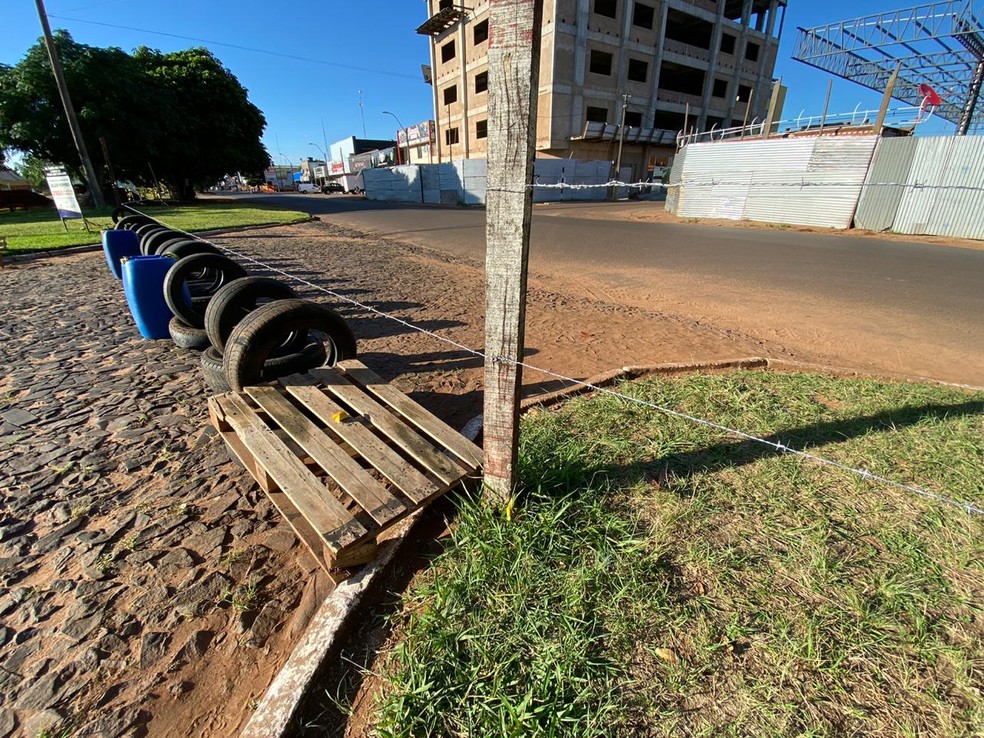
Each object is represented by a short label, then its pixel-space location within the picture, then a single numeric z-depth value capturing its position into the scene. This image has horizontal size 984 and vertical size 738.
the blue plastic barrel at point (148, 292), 4.71
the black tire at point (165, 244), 6.11
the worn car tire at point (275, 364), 3.67
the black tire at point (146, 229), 8.18
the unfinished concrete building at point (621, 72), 33.94
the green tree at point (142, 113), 22.95
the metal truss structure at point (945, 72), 20.92
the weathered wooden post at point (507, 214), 1.64
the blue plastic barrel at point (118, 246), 7.28
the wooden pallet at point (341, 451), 2.04
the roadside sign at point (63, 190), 11.95
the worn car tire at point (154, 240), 6.94
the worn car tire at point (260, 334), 3.15
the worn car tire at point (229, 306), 3.75
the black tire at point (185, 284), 4.54
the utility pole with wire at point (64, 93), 17.36
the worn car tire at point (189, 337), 4.53
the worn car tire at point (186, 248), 5.64
